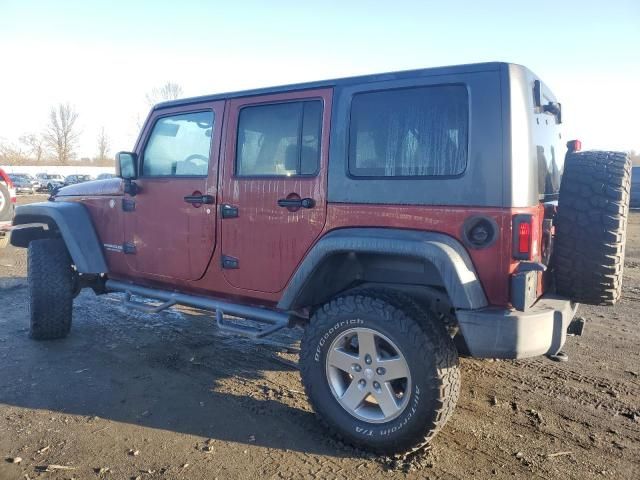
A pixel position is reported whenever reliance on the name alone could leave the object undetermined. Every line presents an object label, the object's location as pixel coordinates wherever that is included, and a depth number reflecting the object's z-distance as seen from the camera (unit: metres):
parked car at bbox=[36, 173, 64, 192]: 35.01
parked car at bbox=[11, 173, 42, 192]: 34.62
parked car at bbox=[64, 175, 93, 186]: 37.04
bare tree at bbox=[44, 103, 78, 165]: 70.44
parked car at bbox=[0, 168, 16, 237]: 9.30
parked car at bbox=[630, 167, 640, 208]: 18.58
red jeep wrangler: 2.60
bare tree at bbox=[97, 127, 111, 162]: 75.25
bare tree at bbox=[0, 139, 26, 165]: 58.53
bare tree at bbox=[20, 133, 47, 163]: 68.25
